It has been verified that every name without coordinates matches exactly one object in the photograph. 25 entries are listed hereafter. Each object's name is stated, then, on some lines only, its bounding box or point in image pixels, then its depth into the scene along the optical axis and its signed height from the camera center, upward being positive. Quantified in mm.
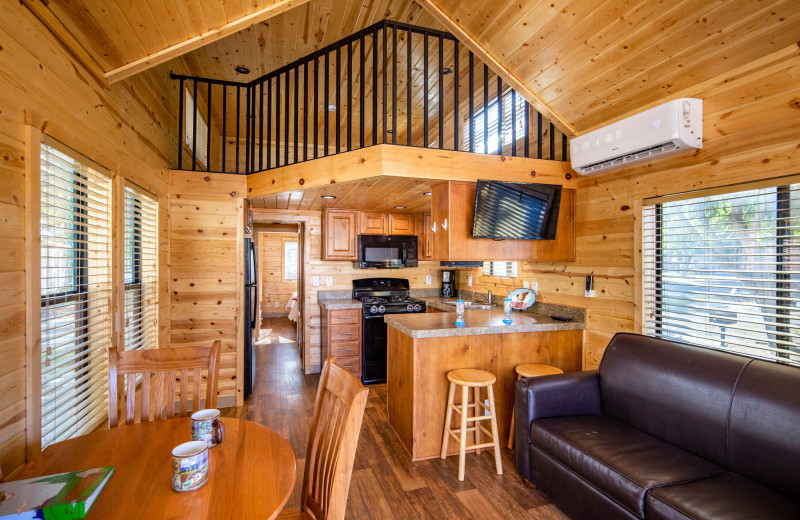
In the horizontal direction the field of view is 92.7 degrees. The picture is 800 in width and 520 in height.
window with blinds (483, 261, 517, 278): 4262 -144
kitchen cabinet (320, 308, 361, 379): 4711 -989
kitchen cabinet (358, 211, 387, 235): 5023 +449
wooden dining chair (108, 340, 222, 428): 1744 -545
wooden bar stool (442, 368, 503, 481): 2576 -1053
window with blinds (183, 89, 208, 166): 4375 +1608
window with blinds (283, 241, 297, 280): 9461 -74
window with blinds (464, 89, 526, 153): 3824 +1457
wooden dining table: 1044 -685
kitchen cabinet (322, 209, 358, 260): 4906 +298
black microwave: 5020 +78
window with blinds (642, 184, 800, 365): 2012 -89
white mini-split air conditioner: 2285 +781
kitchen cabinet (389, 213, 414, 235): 5152 +450
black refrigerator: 3979 -633
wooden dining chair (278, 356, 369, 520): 1192 -663
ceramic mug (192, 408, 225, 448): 1350 -612
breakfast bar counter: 2893 -806
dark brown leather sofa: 1623 -977
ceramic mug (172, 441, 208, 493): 1095 -616
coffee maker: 5500 -382
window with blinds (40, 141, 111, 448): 1683 -180
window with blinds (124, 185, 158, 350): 2648 -89
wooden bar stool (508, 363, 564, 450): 2875 -877
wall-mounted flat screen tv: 3141 +393
